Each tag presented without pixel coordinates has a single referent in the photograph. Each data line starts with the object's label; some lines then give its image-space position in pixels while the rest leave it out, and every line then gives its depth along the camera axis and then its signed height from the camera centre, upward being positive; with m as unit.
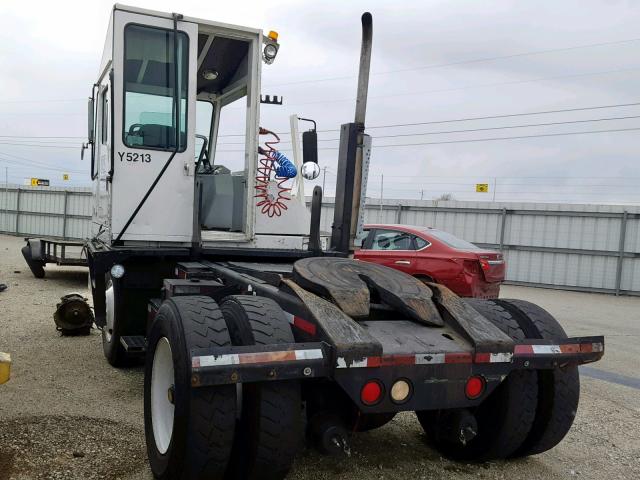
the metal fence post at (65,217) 23.88 -1.46
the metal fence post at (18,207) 25.58 -1.27
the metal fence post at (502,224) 16.59 -0.41
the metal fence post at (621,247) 15.19 -0.76
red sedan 9.41 -0.86
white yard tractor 2.91 -0.68
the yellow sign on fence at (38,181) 29.54 -0.13
